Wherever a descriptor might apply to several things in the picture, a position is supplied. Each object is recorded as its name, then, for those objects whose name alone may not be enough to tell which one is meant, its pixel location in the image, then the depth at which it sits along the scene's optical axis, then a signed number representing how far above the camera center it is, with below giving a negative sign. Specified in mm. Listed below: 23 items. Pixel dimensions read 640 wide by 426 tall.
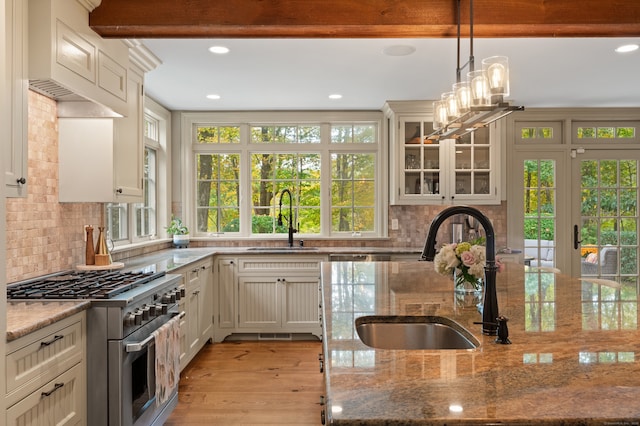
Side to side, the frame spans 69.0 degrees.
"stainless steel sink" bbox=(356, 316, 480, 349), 1622 -420
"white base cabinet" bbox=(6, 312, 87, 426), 1596 -617
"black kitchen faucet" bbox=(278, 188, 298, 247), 5000 -70
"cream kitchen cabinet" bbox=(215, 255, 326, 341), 4562 -811
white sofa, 5105 -430
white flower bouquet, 1986 -225
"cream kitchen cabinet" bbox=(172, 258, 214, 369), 3555 -809
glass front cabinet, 4809 +489
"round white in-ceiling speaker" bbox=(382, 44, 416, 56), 3180 +1134
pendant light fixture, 2023 +533
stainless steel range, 2094 -596
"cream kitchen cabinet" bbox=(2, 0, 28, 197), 1853 +466
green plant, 4883 -165
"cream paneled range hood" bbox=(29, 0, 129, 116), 2084 +778
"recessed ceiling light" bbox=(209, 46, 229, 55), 3161 +1125
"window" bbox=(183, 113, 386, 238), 5184 +391
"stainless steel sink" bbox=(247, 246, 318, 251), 4730 -374
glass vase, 2123 -336
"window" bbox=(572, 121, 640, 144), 5156 +886
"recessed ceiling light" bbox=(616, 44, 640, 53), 3223 +1149
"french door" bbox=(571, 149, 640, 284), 5133 -59
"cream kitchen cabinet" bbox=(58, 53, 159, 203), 2791 +327
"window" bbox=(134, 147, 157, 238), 4566 +133
